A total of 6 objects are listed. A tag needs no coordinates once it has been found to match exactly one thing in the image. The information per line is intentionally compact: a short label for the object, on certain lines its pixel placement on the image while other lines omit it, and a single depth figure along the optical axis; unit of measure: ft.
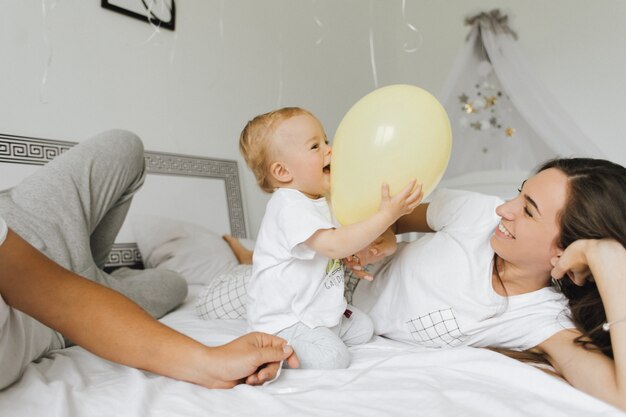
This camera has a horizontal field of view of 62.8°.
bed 2.54
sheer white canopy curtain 8.68
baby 3.35
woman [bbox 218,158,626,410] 3.10
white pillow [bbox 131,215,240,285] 6.64
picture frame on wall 7.62
